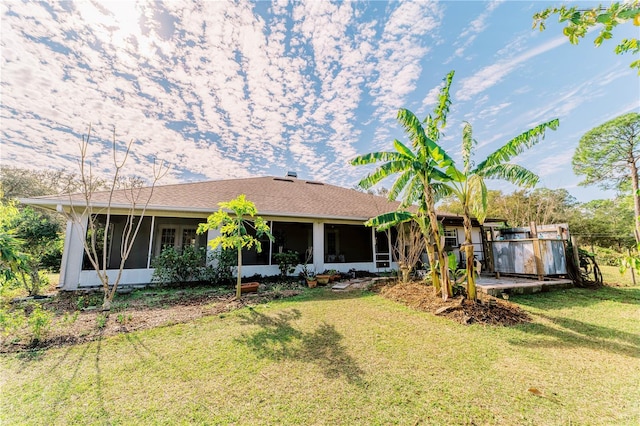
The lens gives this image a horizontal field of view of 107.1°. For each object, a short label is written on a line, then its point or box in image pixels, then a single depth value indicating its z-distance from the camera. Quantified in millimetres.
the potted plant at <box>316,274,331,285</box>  10141
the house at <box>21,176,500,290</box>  8789
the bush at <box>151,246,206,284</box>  9094
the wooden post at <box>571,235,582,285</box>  9281
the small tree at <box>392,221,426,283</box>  9277
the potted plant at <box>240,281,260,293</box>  8397
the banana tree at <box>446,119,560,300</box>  6074
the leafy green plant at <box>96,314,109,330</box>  5219
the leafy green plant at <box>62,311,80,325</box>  5129
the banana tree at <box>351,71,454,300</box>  6512
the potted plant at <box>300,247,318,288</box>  9773
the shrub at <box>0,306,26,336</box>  4389
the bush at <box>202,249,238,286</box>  9688
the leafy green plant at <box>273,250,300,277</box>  10820
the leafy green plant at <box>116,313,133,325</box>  5480
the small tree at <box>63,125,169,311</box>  6258
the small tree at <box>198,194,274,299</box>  7453
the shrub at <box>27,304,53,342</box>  4473
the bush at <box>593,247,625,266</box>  16453
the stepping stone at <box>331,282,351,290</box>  9398
